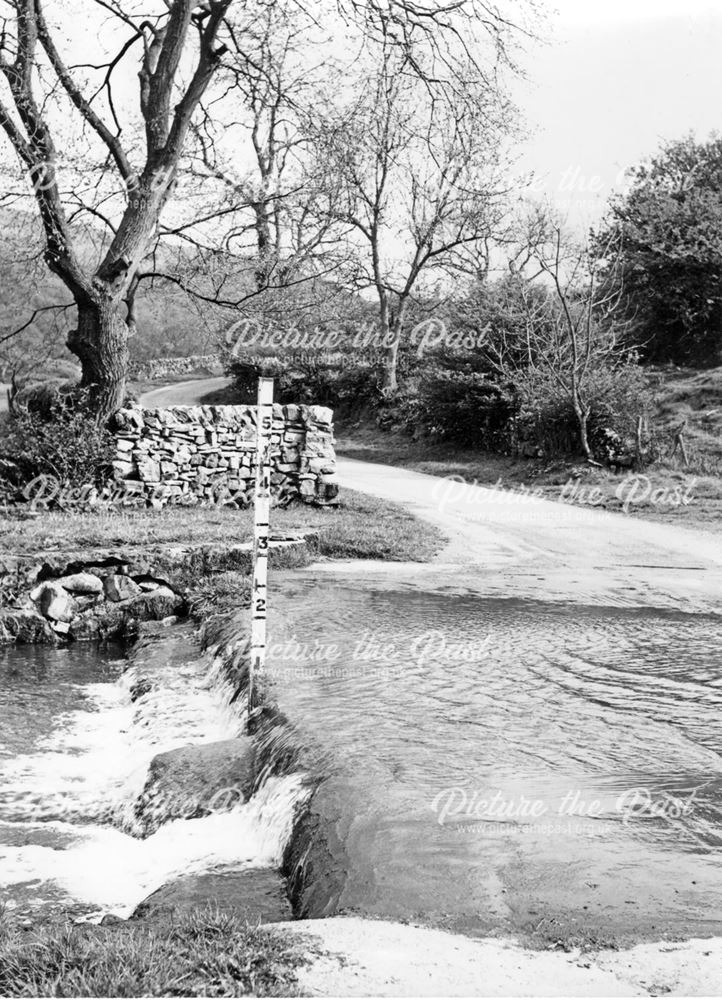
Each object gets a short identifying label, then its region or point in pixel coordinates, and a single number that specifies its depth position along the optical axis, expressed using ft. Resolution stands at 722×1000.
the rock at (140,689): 28.27
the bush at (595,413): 65.98
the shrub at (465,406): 79.92
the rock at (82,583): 35.60
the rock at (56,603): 34.82
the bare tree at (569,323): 67.41
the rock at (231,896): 15.15
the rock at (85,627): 35.27
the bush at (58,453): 51.80
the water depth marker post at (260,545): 24.18
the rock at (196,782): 19.79
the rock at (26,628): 34.09
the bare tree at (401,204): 99.40
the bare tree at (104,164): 55.52
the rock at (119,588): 36.35
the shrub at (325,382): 110.11
